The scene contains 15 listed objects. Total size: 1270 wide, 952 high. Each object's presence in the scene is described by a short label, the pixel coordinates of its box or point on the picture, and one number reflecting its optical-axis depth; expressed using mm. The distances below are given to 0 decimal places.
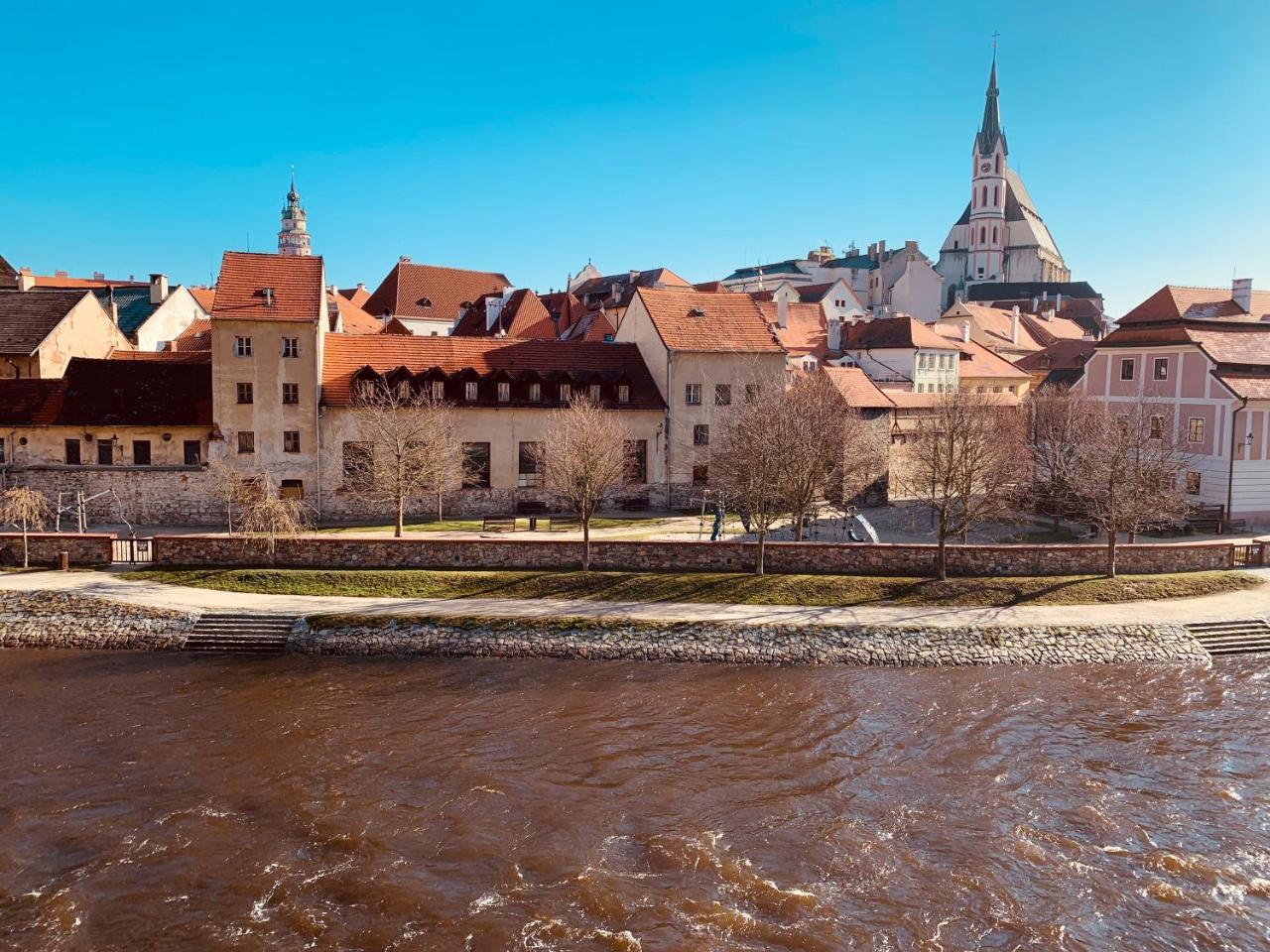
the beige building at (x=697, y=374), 46062
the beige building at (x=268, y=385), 41469
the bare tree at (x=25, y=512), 33875
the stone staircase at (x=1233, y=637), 29531
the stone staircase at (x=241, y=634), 29031
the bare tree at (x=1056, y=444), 42250
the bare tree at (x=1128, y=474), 34406
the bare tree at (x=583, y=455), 34938
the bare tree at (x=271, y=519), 33938
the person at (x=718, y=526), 37562
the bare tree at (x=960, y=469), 34375
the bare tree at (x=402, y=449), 38250
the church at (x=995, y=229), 145000
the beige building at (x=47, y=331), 44375
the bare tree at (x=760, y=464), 34062
